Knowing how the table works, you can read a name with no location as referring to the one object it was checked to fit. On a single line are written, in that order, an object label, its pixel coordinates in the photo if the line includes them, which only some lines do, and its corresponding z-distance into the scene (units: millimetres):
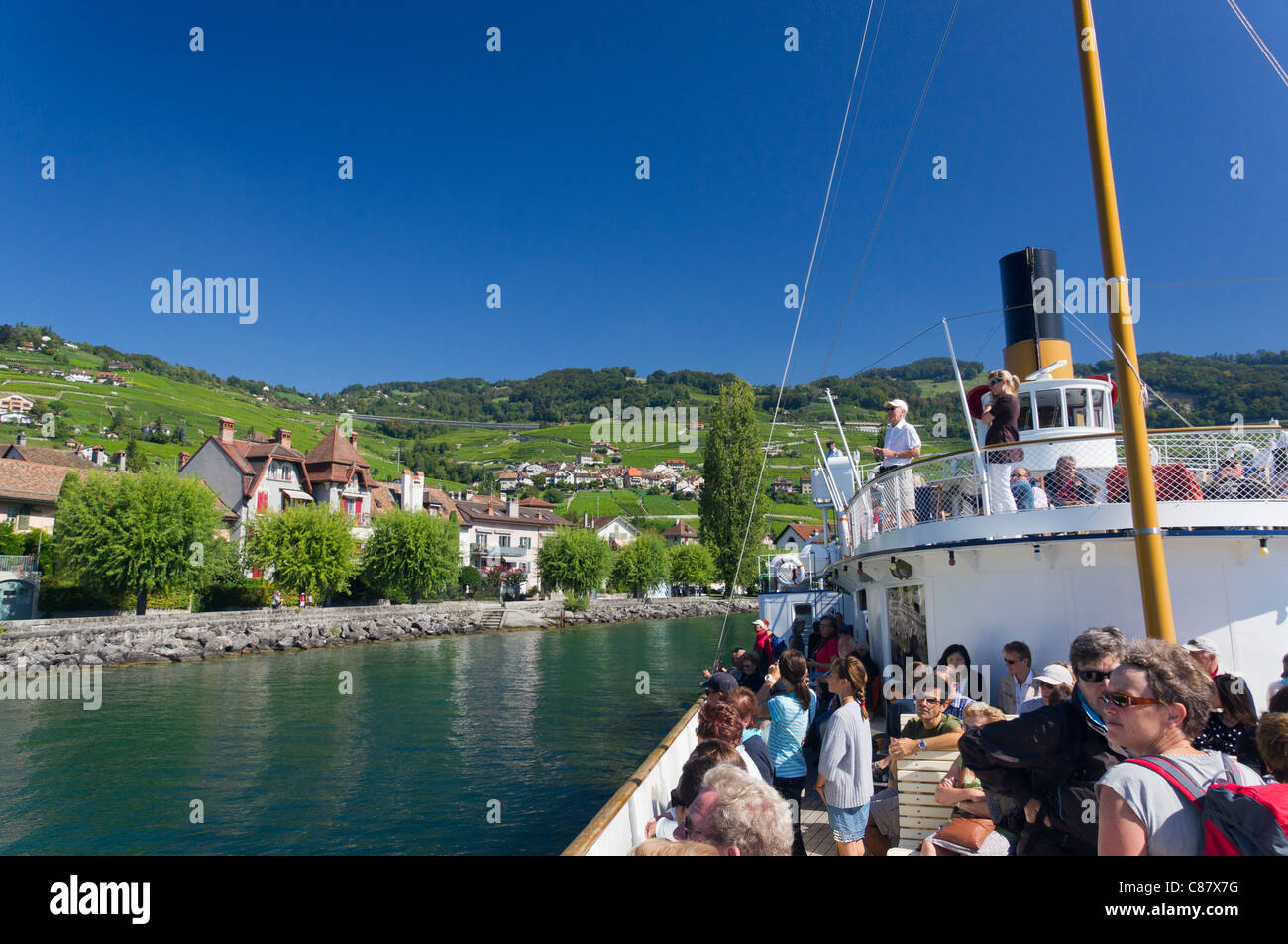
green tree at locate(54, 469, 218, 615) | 34281
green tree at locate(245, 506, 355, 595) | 43625
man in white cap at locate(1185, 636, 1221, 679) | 5676
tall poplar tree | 61781
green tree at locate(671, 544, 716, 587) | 80688
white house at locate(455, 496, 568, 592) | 76250
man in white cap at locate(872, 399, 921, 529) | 9867
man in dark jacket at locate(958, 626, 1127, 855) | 3311
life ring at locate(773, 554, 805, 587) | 29578
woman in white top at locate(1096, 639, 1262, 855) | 2334
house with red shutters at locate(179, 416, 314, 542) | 52844
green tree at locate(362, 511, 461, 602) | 50562
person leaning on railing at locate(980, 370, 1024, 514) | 8570
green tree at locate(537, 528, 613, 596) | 66062
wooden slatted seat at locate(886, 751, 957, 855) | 5328
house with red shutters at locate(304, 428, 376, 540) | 57562
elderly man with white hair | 2992
